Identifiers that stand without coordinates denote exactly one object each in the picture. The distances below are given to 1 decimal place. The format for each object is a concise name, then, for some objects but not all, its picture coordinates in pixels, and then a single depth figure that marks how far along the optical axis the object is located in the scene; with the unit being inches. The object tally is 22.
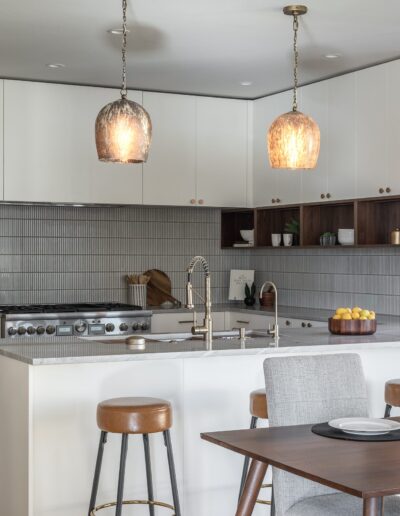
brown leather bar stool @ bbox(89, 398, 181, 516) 137.9
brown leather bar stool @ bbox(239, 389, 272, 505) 153.6
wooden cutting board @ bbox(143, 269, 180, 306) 280.5
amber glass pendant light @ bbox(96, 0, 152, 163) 156.0
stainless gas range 236.1
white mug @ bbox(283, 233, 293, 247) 265.5
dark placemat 106.1
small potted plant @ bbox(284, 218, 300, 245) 267.9
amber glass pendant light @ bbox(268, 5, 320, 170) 166.6
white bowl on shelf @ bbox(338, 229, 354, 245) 240.2
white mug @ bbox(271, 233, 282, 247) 270.4
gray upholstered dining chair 113.7
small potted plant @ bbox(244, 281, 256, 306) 285.0
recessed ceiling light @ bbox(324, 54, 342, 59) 216.2
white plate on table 108.3
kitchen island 149.1
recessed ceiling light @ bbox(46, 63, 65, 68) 227.1
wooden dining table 87.4
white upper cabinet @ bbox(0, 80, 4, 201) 243.0
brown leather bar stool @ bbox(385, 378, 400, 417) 160.7
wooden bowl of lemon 185.2
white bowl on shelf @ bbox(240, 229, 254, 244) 288.4
